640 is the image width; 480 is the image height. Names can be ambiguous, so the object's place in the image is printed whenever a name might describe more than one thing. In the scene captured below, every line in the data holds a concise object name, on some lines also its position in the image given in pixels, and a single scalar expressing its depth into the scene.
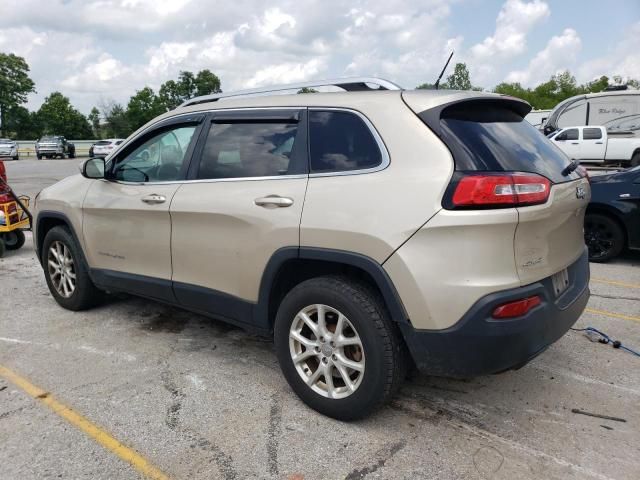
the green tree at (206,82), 79.48
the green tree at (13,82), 66.31
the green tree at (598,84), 59.00
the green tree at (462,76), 70.73
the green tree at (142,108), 68.62
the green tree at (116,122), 71.38
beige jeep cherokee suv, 2.41
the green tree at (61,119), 67.31
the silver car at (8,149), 33.88
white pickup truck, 19.12
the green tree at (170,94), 72.75
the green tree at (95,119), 78.61
